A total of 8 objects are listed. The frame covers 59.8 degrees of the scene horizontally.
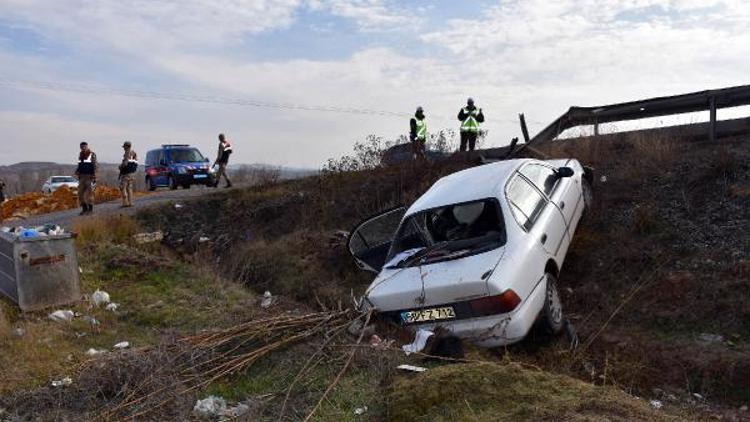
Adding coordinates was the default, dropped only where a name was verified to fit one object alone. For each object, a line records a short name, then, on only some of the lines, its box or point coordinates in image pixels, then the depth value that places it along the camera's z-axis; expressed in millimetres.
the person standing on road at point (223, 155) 19609
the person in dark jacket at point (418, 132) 14217
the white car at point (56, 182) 30486
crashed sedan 5652
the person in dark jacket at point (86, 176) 15039
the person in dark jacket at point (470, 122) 15219
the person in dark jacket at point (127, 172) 15766
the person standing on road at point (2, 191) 15836
